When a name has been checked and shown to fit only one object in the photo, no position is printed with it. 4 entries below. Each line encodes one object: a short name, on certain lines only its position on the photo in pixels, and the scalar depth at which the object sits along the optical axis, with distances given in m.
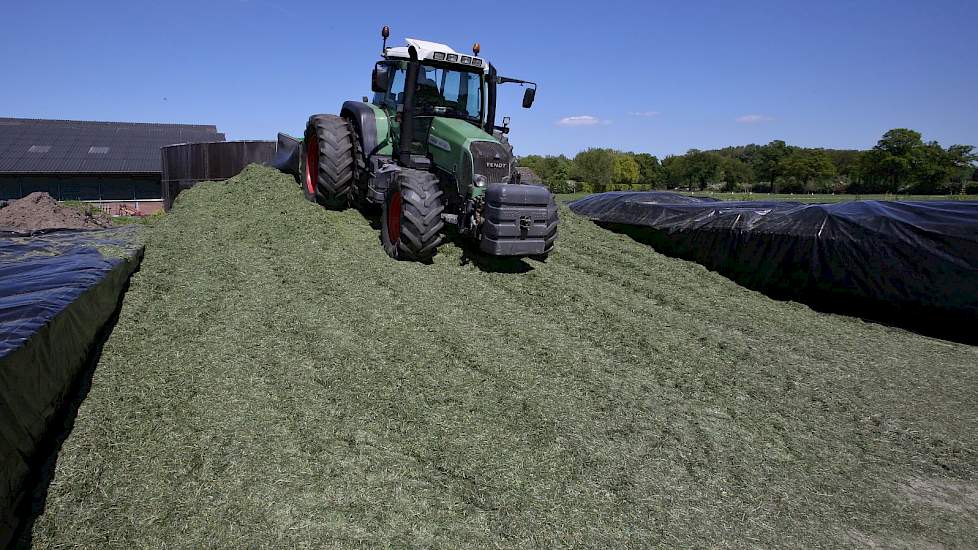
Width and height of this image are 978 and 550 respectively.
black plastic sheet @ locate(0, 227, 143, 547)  2.50
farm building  26.28
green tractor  6.05
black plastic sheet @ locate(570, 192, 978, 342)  6.03
